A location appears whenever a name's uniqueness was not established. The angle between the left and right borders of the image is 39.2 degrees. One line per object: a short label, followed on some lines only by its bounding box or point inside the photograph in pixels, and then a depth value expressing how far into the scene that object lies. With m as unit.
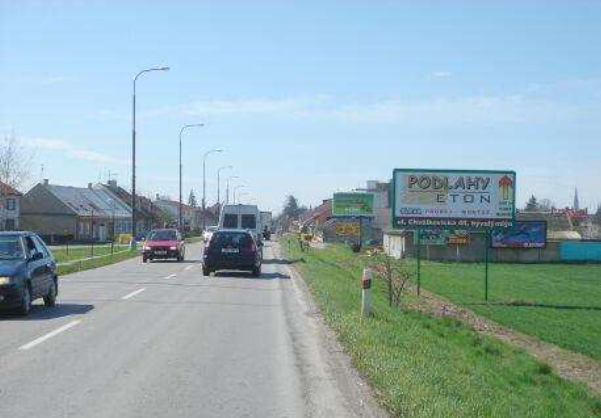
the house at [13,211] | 77.03
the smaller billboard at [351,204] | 81.50
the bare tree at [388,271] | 20.80
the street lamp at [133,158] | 44.23
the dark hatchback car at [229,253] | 27.95
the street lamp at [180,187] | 62.69
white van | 39.75
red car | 39.75
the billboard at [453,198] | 28.20
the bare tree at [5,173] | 46.72
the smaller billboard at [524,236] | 62.72
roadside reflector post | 14.77
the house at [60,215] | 89.25
